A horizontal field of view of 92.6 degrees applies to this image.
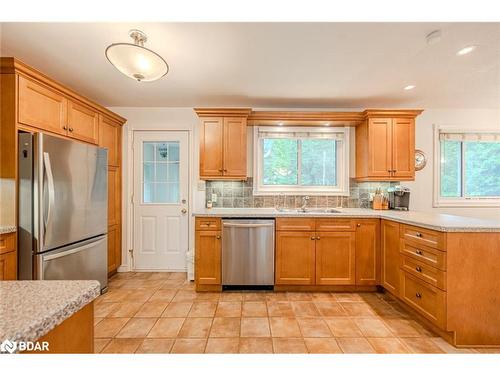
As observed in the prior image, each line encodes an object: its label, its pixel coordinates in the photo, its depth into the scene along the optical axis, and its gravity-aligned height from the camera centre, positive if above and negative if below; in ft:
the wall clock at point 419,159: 11.51 +1.38
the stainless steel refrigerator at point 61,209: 6.31 -0.73
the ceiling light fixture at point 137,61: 4.85 +2.66
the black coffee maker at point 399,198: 10.42 -0.46
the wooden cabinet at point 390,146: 10.28 +1.78
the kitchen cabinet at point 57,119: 6.07 +2.13
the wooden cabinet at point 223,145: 10.16 +1.76
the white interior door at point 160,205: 11.64 -0.94
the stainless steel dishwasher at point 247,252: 9.16 -2.53
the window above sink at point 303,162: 11.43 +1.21
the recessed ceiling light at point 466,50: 6.61 +3.89
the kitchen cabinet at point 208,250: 9.20 -2.47
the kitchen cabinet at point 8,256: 5.79 -1.79
